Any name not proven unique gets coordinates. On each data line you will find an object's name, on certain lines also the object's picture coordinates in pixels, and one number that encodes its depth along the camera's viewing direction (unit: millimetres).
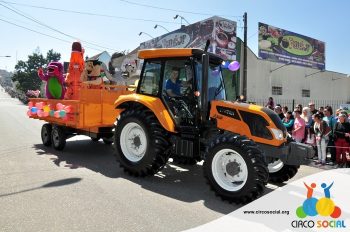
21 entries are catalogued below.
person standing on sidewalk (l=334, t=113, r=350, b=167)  8594
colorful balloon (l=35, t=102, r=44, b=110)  8866
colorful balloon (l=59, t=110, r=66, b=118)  7723
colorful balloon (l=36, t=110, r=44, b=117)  8742
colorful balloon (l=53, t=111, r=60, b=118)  7914
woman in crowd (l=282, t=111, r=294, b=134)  9750
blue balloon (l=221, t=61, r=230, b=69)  6055
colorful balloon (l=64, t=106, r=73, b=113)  7719
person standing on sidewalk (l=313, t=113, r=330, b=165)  8789
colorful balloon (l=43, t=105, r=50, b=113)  8559
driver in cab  6039
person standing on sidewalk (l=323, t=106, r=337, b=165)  8875
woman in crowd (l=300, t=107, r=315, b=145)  9505
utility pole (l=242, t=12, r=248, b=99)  17266
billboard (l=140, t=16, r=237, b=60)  19109
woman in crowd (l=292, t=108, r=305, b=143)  9375
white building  23359
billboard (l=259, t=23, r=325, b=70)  22672
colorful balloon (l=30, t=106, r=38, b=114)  9133
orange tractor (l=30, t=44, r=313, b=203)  4934
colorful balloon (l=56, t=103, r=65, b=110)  7952
